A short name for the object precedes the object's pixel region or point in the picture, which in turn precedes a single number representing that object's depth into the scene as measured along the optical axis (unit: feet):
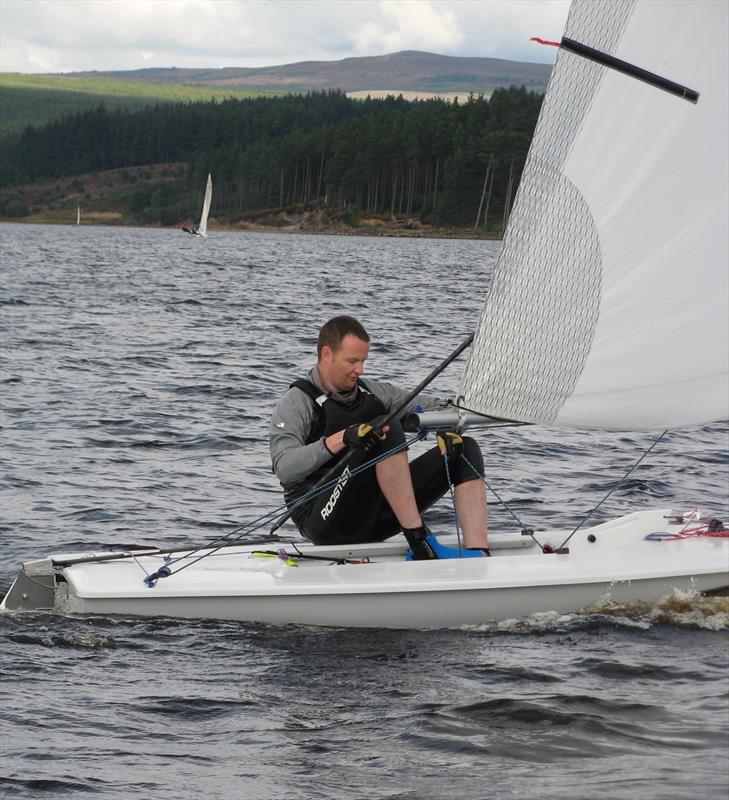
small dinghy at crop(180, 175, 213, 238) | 542.36
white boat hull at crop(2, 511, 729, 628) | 43.96
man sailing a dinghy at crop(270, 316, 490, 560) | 43.96
